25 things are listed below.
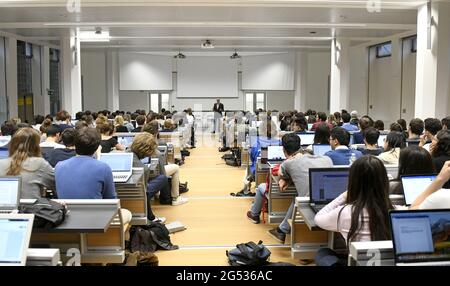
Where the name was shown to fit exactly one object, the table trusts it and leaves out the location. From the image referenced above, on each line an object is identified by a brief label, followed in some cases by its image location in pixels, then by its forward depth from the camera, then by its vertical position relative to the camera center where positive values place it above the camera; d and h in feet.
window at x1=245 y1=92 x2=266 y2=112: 73.26 +0.71
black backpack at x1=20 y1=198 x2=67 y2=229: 10.07 -2.15
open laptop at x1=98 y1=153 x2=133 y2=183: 16.97 -1.91
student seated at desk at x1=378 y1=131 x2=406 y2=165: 17.58 -1.53
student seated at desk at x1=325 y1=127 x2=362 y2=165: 17.24 -1.50
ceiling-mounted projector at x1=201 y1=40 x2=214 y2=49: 50.86 +6.09
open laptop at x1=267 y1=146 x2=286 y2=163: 20.88 -1.96
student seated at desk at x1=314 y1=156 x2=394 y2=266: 9.24 -1.75
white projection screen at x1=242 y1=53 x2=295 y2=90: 71.67 +4.61
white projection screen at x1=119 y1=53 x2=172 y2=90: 70.64 +4.69
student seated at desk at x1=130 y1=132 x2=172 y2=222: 18.46 -1.98
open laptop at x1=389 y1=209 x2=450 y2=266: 7.29 -1.90
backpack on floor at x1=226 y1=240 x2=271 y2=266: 13.66 -4.07
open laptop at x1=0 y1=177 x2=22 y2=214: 10.74 -1.81
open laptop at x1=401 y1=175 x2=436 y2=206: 11.34 -1.78
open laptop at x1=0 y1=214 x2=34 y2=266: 7.36 -1.94
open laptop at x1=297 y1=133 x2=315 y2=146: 25.18 -1.64
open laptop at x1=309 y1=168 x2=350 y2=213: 12.35 -1.92
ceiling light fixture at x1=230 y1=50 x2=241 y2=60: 63.38 +6.22
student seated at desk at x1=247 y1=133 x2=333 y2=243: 15.14 -1.86
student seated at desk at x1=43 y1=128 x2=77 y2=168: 17.04 -1.64
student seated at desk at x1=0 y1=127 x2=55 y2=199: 12.73 -1.51
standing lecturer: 64.96 -0.78
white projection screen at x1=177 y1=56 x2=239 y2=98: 71.31 +4.17
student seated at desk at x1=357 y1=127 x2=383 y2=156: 19.20 -1.38
